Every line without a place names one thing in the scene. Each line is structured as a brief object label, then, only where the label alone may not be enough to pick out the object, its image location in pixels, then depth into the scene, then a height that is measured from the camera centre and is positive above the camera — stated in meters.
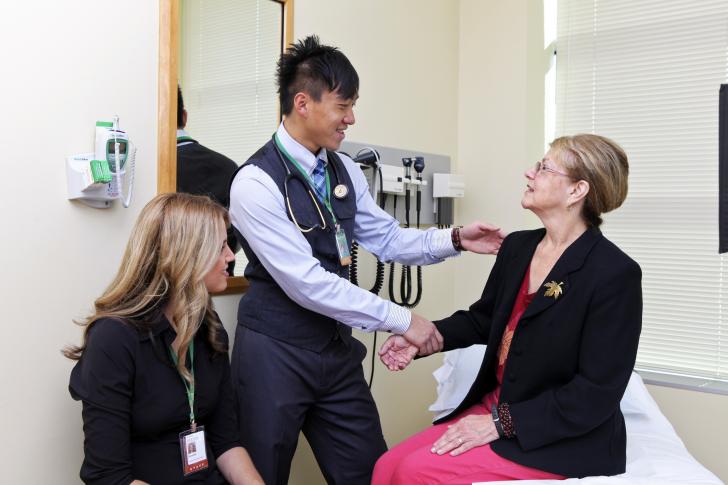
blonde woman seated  1.52 -0.25
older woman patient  1.74 -0.27
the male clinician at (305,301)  1.98 -0.16
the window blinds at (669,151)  2.83 +0.38
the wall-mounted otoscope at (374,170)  2.70 +0.27
